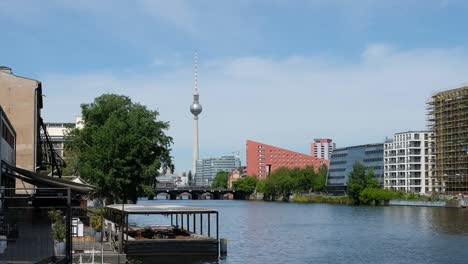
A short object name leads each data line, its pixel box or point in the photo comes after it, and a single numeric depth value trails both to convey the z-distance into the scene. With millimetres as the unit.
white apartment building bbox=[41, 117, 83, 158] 101062
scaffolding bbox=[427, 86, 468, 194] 184125
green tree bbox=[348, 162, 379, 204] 195375
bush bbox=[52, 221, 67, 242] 36750
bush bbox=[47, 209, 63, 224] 47025
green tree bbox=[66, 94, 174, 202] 82562
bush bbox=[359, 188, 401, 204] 192750
